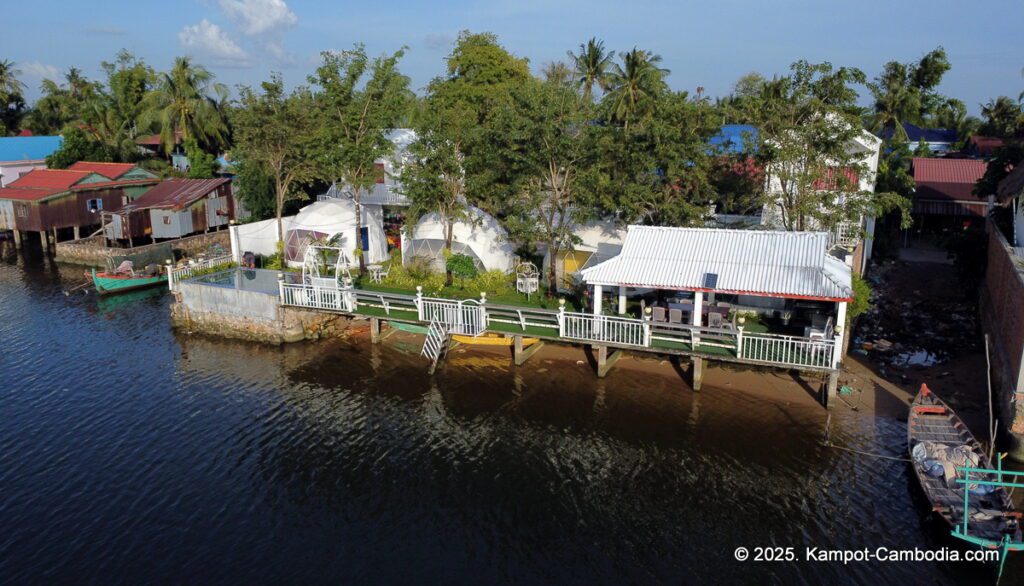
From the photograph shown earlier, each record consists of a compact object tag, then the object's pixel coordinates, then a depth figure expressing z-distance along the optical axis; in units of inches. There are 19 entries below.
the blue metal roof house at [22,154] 2167.8
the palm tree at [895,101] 1820.9
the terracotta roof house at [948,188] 1641.2
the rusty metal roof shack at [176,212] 1731.1
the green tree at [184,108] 2331.4
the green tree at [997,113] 2204.7
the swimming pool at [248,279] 1162.6
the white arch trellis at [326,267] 1121.4
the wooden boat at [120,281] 1417.3
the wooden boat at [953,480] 573.6
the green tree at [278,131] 1369.3
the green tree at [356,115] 1250.6
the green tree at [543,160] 1056.2
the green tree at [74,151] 2208.4
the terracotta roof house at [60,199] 1838.1
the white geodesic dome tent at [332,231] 1355.8
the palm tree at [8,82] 2901.1
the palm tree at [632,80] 1942.7
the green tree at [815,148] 981.2
